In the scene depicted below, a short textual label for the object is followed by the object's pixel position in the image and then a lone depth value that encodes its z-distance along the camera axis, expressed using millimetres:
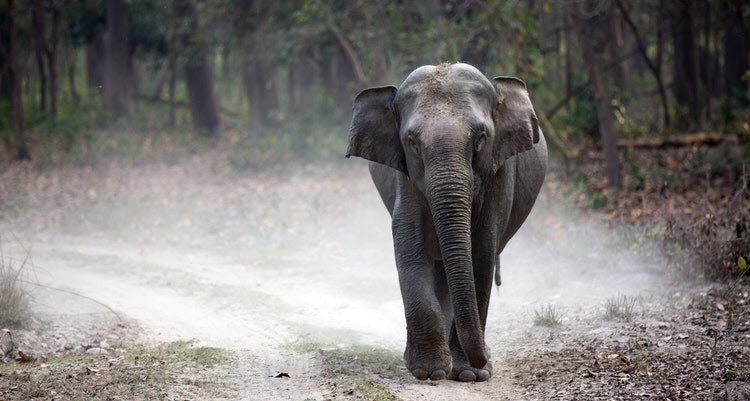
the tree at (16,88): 44125
